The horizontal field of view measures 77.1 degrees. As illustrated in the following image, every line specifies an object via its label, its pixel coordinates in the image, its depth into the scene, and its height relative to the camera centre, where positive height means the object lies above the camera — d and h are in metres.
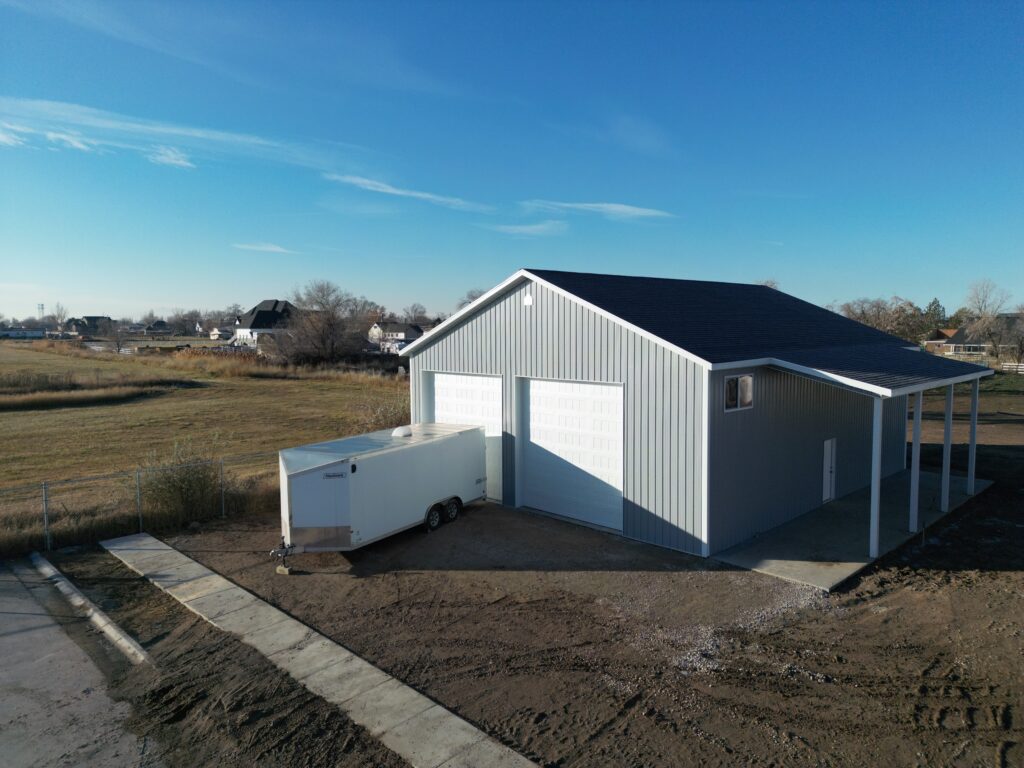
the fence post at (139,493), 12.26 -2.92
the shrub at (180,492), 12.65 -3.06
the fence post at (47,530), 11.22 -3.32
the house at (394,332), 99.75 +1.02
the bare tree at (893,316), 55.50 +1.78
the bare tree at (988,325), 59.76 +0.95
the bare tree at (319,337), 53.47 +0.14
